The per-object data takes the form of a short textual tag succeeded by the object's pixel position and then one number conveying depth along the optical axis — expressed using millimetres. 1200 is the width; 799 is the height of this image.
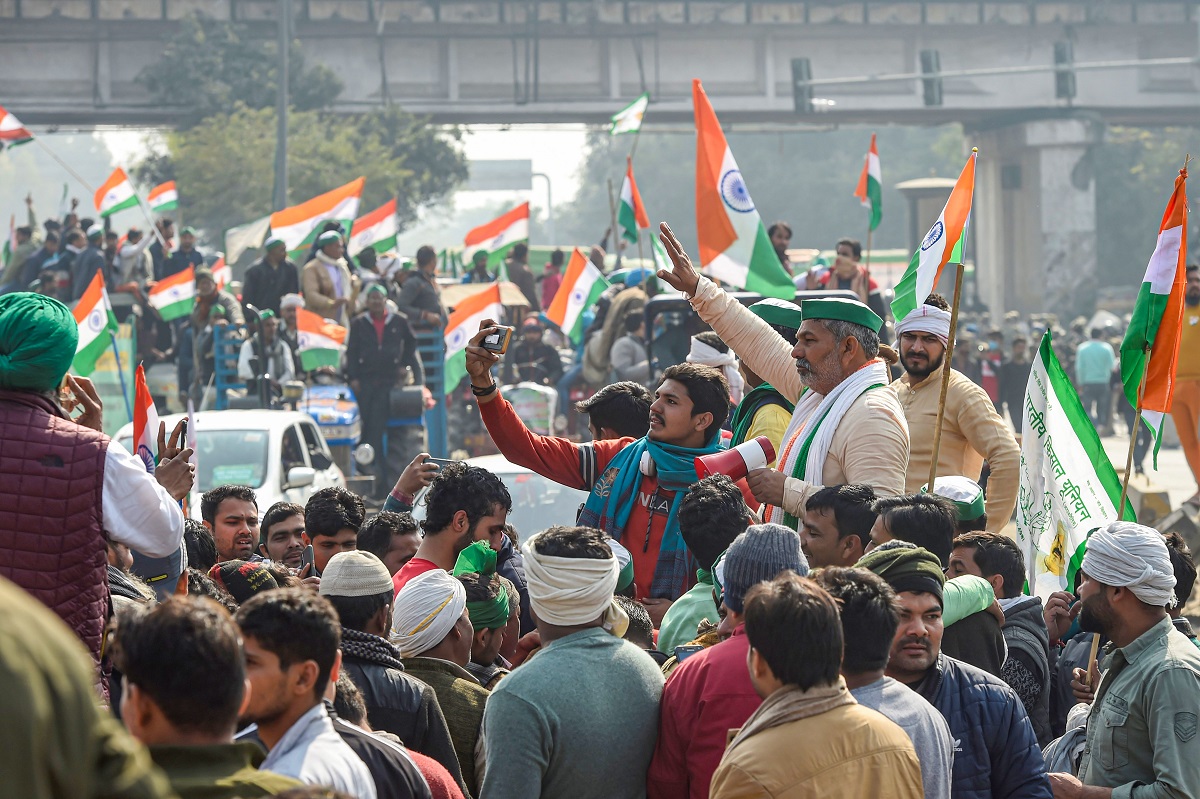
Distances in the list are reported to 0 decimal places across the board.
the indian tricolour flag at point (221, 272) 21209
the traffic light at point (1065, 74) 42188
